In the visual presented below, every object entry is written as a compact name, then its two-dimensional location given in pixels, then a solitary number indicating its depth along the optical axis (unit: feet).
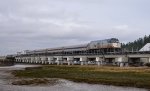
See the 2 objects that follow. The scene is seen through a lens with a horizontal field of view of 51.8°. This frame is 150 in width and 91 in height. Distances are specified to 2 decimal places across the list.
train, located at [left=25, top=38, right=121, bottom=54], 183.86
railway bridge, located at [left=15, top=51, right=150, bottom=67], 157.49
